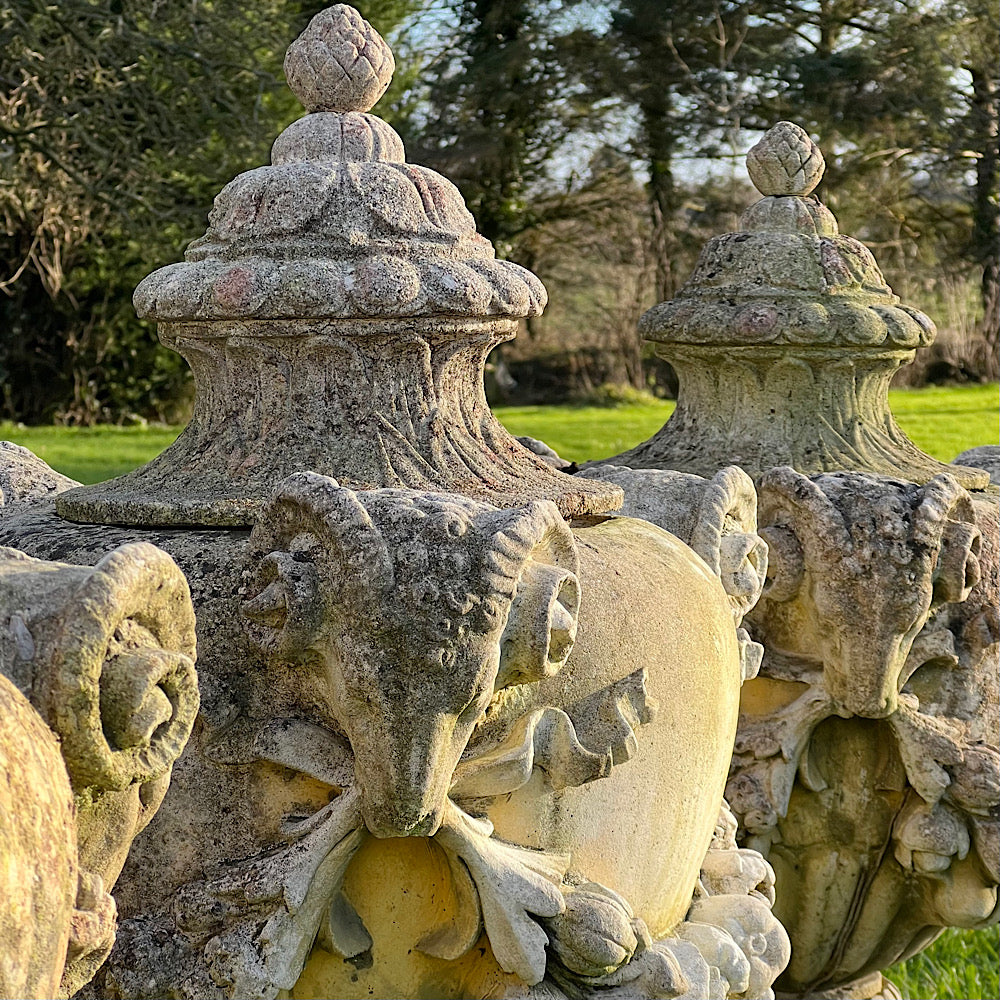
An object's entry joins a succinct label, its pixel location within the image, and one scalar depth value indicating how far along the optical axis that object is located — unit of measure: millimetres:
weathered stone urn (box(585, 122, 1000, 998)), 3673
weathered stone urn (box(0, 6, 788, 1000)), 3053
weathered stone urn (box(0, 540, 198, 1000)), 2609
